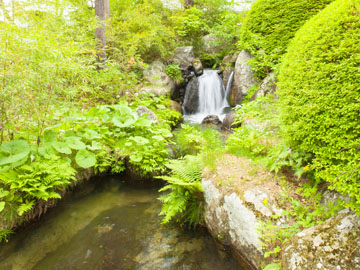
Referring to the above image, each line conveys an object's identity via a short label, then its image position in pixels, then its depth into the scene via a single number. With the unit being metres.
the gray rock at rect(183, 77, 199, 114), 10.91
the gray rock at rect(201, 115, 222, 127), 8.62
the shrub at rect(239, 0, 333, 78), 6.57
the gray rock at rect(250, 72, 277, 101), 6.33
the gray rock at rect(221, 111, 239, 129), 7.83
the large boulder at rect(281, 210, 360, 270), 1.86
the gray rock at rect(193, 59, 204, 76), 11.76
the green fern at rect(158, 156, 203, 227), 3.33
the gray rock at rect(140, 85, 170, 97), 9.18
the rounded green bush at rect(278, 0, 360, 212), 1.96
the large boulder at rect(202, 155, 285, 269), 2.56
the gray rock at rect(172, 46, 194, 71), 11.34
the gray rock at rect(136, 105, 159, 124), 6.50
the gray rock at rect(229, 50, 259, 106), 8.67
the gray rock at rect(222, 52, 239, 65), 10.74
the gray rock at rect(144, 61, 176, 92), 9.77
